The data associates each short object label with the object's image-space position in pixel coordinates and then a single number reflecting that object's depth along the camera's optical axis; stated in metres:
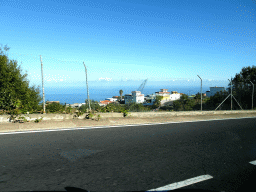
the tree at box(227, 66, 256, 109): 13.64
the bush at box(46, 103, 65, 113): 8.04
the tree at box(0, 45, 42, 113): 7.07
